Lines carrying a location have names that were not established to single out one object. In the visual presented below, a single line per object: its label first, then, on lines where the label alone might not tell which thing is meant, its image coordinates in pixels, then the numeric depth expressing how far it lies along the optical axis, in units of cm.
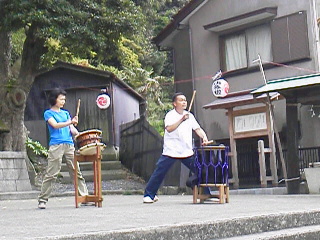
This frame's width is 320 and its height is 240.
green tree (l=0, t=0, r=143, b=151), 1678
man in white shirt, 1049
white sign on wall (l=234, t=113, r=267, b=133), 1761
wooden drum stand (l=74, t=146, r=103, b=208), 1021
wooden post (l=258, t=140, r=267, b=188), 1664
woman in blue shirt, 1022
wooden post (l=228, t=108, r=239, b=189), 1781
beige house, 1855
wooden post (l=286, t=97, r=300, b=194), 1479
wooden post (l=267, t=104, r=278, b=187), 1675
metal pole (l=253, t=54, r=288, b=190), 1528
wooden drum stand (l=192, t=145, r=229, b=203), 1039
